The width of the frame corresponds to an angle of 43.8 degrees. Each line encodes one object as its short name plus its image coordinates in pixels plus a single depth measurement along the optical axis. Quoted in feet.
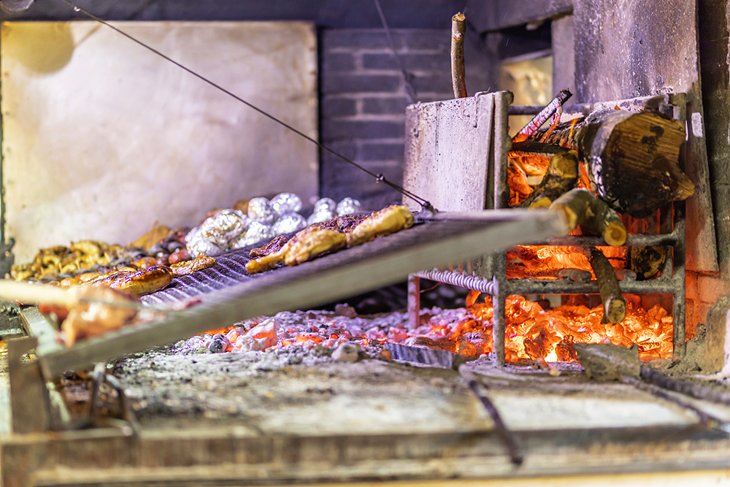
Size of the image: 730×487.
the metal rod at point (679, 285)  20.64
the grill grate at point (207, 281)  21.02
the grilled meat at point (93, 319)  15.42
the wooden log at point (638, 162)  19.66
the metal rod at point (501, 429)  14.42
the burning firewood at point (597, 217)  19.26
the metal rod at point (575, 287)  20.38
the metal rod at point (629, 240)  19.95
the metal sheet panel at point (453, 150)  20.36
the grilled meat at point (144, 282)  23.09
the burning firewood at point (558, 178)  20.52
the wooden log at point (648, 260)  21.21
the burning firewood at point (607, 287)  19.70
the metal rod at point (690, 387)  16.75
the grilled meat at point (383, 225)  19.76
